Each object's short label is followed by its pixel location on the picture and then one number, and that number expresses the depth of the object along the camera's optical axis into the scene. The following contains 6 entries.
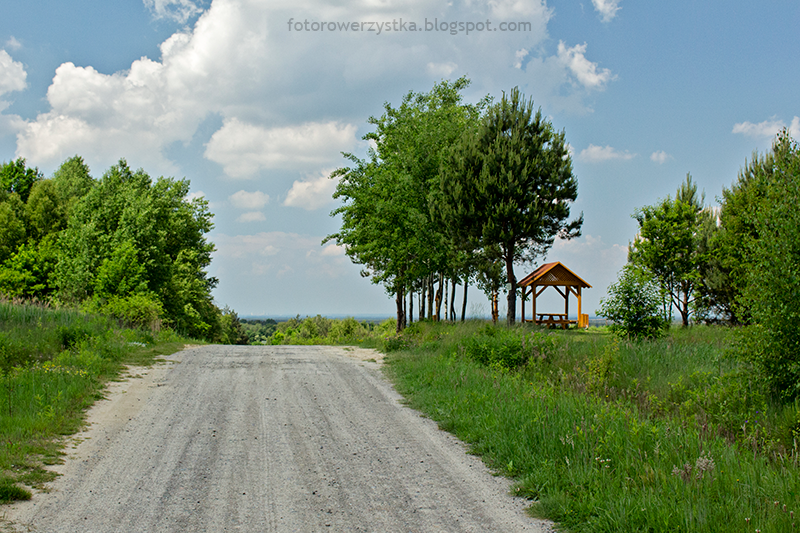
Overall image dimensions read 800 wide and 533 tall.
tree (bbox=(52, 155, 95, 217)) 51.56
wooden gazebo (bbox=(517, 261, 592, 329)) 32.94
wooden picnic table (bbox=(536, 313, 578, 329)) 31.75
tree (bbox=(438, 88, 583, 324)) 23.52
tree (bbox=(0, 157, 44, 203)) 50.62
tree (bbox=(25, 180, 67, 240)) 43.41
